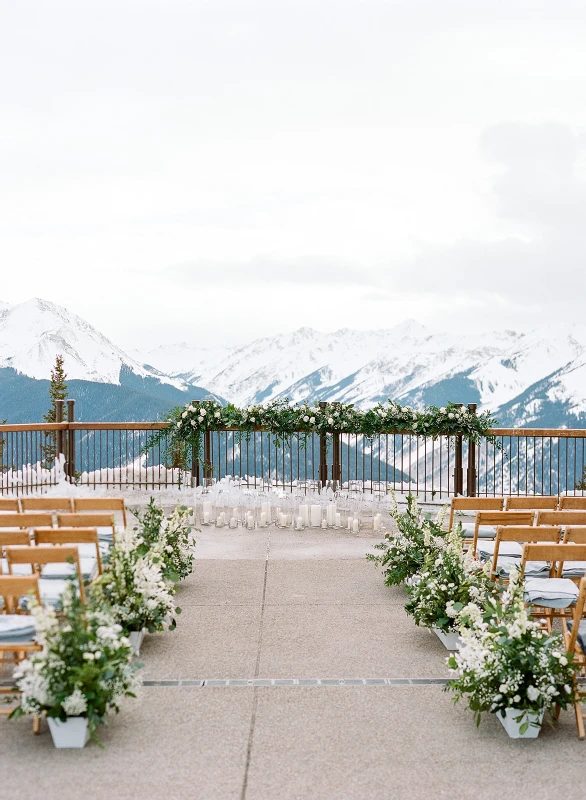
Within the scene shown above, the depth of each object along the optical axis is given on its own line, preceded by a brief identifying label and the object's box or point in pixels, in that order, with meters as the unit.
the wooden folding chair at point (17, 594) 4.68
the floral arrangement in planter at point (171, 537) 7.47
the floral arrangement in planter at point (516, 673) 4.58
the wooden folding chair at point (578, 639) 4.72
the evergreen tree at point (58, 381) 67.50
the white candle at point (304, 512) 11.70
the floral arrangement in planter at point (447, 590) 6.17
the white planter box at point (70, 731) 4.44
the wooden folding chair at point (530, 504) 8.90
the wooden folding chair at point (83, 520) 7.08
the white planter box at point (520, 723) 4.61
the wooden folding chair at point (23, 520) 7.04
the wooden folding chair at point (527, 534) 6.39
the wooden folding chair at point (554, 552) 5.61
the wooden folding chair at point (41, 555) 5.21
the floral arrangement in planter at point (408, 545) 7.70
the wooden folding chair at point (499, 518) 7.51
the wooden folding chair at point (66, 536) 6.20
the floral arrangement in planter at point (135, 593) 5.84
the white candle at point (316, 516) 11.70
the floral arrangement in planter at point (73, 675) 4.39
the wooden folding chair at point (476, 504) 8.62
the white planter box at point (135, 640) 5.95
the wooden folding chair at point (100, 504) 8.20
